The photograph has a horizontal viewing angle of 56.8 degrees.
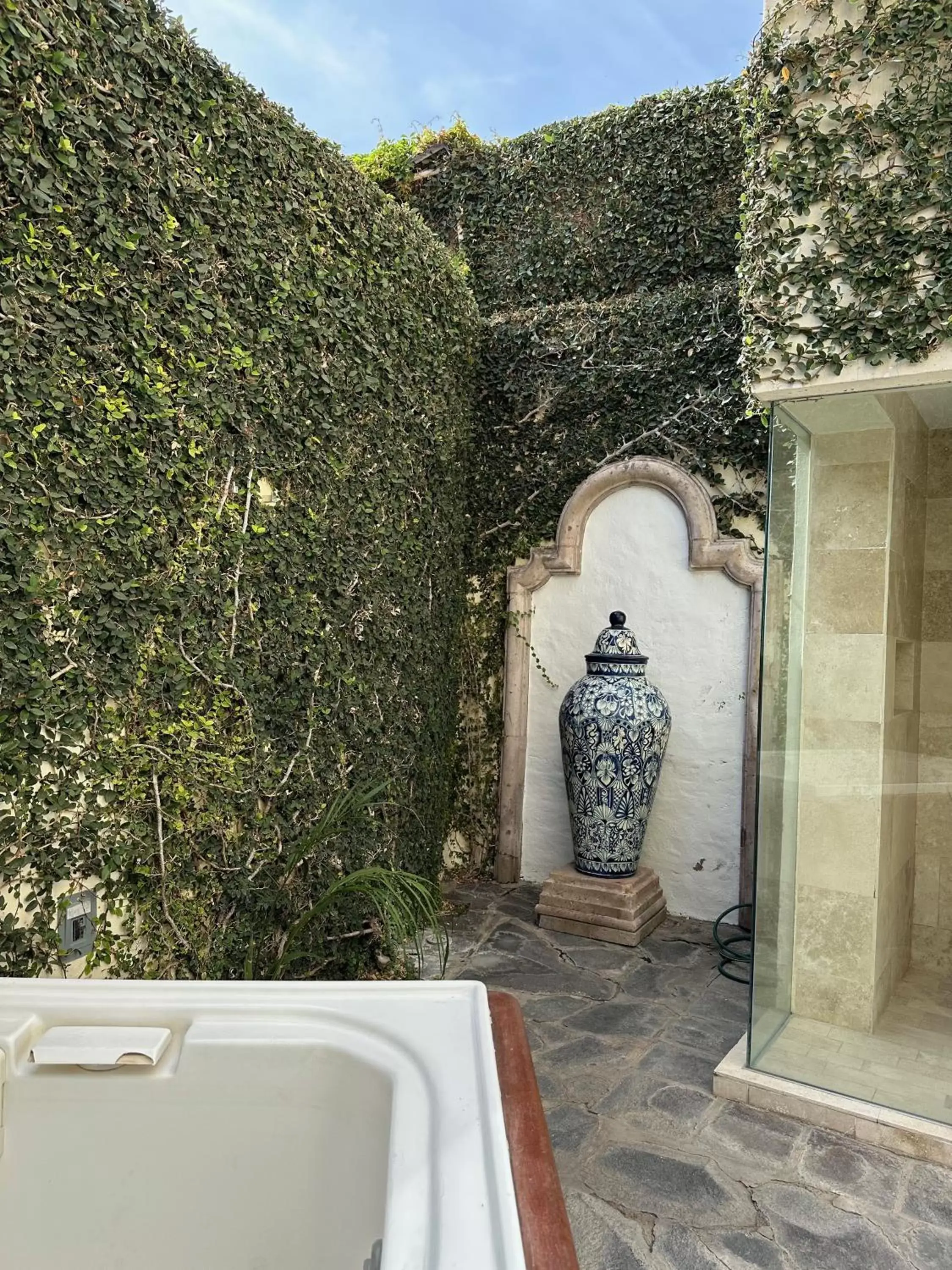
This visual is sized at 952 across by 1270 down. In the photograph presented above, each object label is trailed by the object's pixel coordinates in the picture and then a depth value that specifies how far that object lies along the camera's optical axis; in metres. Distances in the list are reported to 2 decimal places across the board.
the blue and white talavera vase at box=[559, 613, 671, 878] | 3.86
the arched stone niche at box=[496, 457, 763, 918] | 4.10
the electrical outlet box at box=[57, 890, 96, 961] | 2.19
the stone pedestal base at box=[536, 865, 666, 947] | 3.81
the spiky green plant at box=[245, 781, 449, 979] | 2.59
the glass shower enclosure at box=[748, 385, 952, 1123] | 2.68
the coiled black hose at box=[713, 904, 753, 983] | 3.47
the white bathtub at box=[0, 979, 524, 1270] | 1.42
